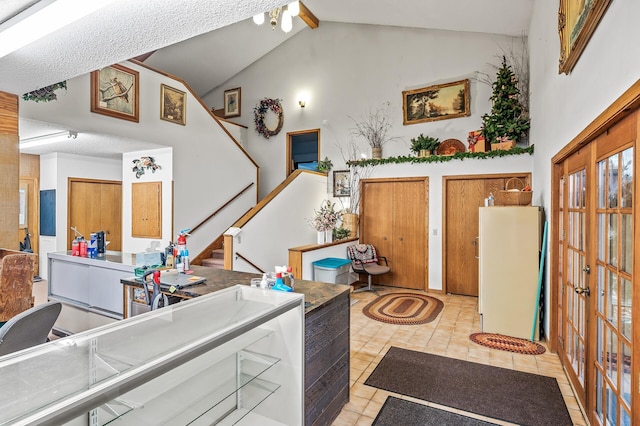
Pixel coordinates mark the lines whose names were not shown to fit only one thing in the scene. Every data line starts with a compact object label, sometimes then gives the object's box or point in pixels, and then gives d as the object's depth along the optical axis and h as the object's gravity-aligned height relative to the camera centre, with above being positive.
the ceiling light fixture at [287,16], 4.53 +2.66
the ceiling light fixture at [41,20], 1.45 +0.91
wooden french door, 1.61 -0.36
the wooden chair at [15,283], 2.38 -0.53
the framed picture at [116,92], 4.29 +1.61
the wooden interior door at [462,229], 5.50 -0.28
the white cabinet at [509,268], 3.62 -0.61
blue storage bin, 4.86 -0.86
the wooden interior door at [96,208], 6.36 +0.07
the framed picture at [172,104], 5.20 +1.73
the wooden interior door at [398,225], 5.95 -0.24
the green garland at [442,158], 5.01 +0.93
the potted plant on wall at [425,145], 5.86 +1.19
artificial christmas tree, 4.99 +1.50
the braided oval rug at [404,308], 4.38 -1.39
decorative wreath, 7.79 +2.32
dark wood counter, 1.96 -0.83
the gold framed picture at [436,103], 5.86 +2.00
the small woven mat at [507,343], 3.40 -1.39
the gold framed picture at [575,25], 1.83 +1.17
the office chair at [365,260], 5.78 -0.85
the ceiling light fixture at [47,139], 4.37 +1.03
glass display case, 0.90 -0.50
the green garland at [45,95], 3.59 +1.29
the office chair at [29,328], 1.73 -0.64
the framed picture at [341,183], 6.78 +0.60
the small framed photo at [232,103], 8.34 +2.75
